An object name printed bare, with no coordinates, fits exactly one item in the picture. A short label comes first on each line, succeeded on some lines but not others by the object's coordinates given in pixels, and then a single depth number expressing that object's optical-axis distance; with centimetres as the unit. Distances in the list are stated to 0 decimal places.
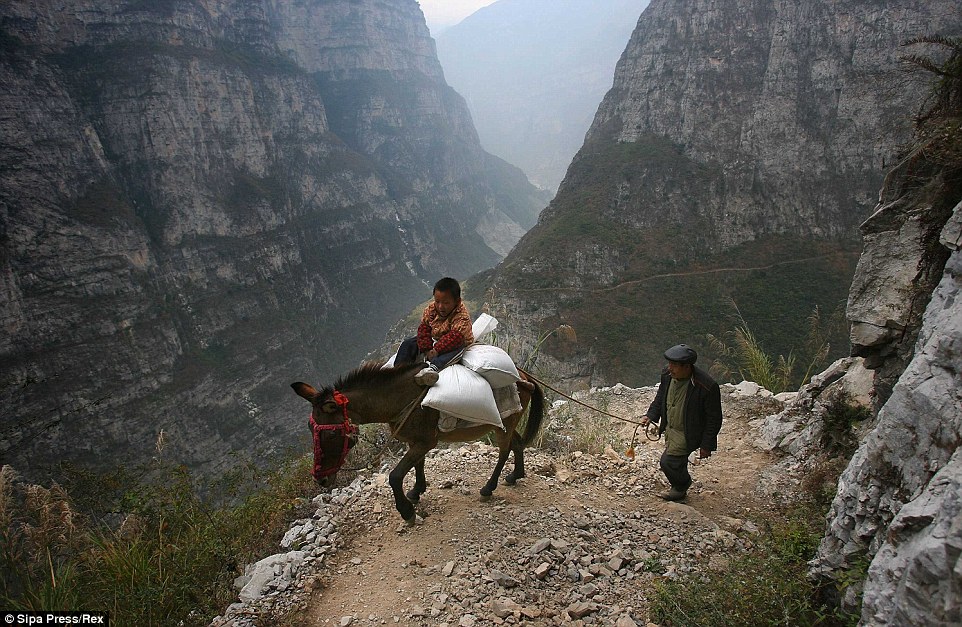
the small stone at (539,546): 444
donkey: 446
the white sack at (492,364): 498
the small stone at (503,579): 411
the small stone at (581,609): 378
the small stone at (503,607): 382
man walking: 517
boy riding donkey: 505
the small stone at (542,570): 420
